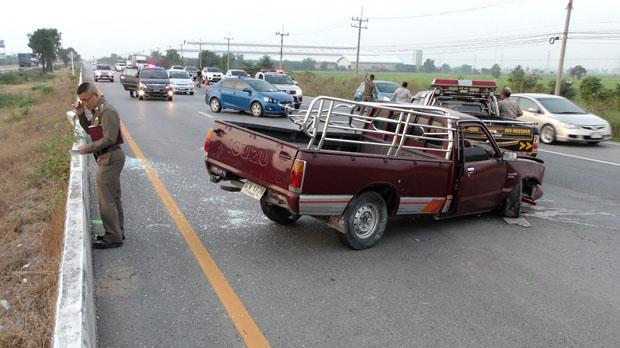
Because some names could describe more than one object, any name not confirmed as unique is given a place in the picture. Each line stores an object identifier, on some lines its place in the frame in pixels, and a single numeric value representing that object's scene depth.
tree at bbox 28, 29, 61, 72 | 88.27
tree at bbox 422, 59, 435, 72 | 153.62
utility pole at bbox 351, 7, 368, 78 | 54.93
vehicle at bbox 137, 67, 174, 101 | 26.46
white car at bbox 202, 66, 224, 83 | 46.59
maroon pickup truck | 5.14
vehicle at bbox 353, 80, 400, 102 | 23.74
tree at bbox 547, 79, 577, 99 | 34.38
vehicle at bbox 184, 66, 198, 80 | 55.26
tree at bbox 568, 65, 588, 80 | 101.25
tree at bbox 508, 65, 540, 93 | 34.81
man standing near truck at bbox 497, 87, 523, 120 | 12.14
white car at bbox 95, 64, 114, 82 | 48.47
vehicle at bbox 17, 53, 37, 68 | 110.81
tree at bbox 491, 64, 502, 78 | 108.22
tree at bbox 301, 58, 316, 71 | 147.98
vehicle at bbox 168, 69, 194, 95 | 32.97
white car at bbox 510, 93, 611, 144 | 15.37
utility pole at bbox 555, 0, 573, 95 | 27.72
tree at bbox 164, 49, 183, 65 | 124.31
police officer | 5.31
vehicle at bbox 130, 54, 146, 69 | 79.93
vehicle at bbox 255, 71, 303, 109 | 26.36
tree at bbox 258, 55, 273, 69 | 67.25
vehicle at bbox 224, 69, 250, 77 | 41.14
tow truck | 11.60
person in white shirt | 19.12
